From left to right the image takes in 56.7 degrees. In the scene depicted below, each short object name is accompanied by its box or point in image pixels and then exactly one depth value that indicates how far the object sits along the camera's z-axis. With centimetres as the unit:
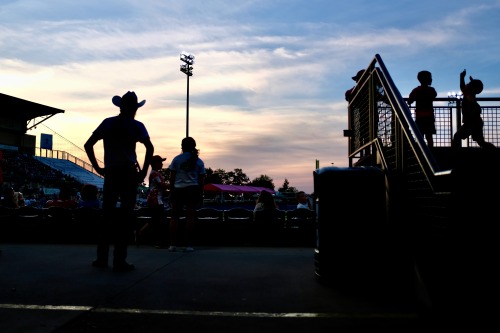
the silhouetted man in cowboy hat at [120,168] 499
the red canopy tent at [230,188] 5802
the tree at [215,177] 11600
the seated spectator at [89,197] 822
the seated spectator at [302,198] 1105
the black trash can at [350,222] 408
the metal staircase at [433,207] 273
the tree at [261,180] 14075
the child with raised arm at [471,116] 704
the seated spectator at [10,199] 918
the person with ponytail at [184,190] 687
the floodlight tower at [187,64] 5670
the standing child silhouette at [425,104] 753
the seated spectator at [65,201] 908
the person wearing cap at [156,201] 772
